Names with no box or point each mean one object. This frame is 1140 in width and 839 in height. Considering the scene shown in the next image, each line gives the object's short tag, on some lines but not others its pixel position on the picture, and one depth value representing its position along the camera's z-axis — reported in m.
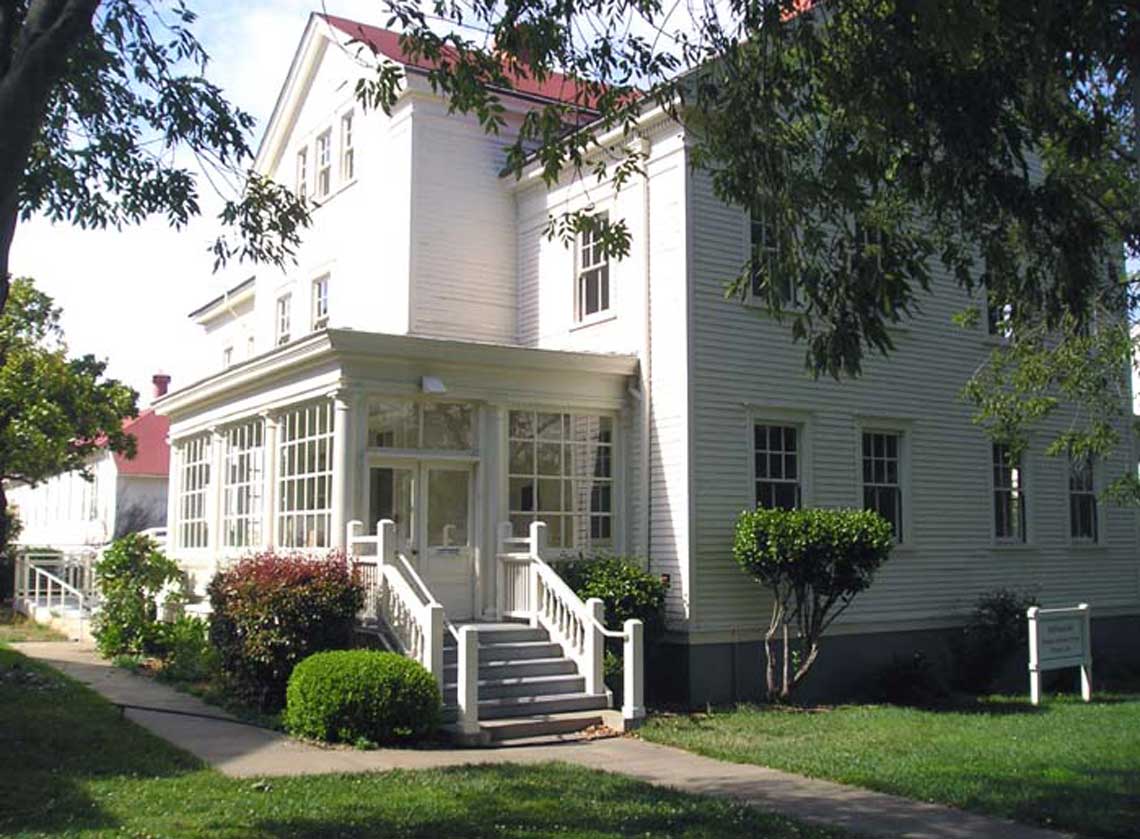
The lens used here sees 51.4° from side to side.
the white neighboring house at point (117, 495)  41.97
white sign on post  16.53
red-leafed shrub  13.50
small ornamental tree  15.13
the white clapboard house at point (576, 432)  15.49
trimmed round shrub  12.05
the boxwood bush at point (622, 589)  14.95
